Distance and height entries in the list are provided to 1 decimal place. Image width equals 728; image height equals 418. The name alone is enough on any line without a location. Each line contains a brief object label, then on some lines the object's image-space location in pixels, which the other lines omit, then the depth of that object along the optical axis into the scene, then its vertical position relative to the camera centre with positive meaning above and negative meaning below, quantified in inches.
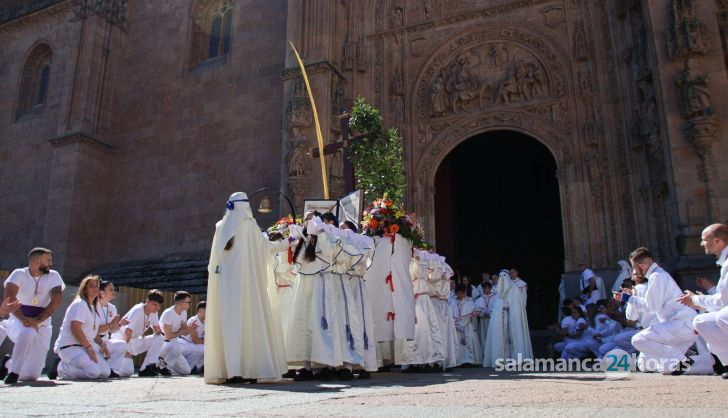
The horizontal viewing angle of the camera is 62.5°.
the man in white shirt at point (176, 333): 392.8 +11.3
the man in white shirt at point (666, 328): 285.7 +10.8
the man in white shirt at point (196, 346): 410.6 +3.0
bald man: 226.7 +18.1
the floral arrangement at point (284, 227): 320.8 +69.0
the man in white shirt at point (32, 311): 285.6 +18.8
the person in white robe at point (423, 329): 355.6 +12.9
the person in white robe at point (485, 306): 499.5 +36.4
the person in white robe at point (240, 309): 257.0 +17.8
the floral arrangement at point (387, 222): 342.6 +72.6
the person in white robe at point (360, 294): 289.3 +27.9
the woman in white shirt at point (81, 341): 311.0 +4.8
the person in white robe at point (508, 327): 453.4 +17.8
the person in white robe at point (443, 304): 375.2 +30.0
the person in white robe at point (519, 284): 465.1 +50.3
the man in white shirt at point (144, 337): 382.6 +9.5
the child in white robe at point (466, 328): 484.1 +18.4
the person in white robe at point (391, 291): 340.5 +33.7
